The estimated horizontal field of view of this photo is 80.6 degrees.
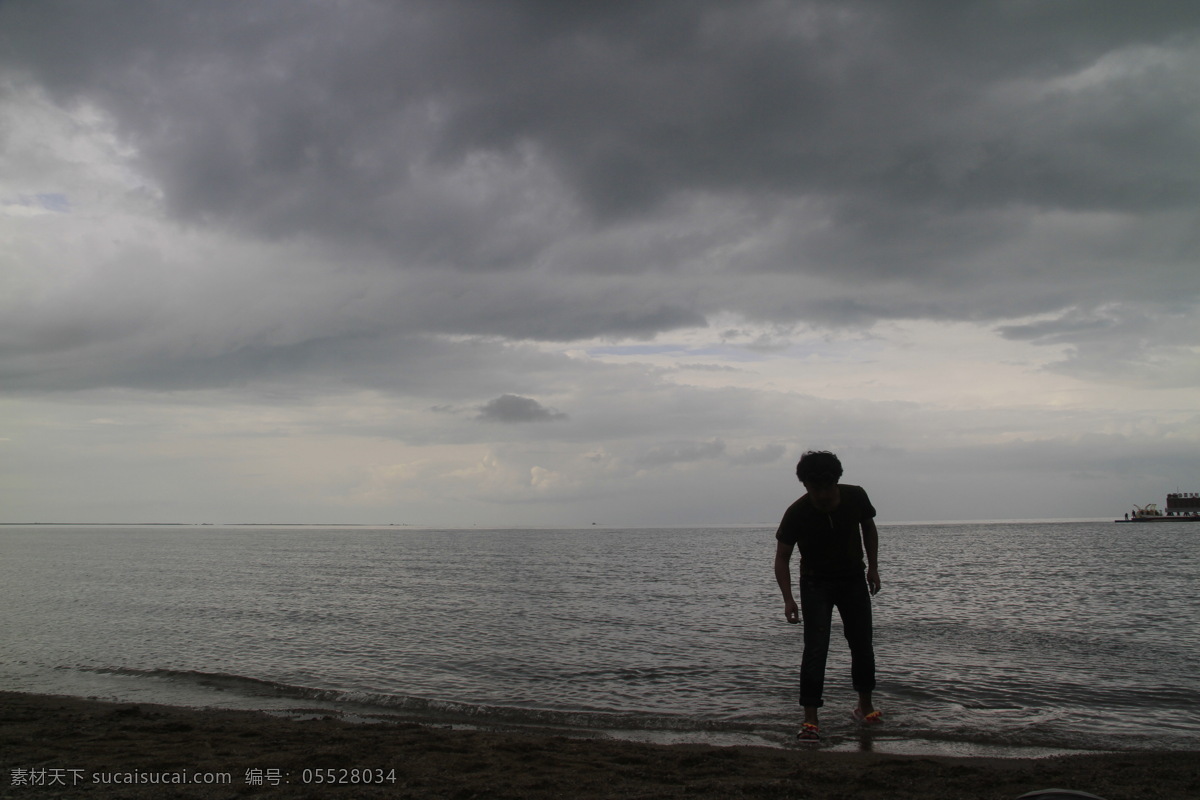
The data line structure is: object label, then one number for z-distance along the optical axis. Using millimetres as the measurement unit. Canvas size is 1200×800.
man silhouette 6949
